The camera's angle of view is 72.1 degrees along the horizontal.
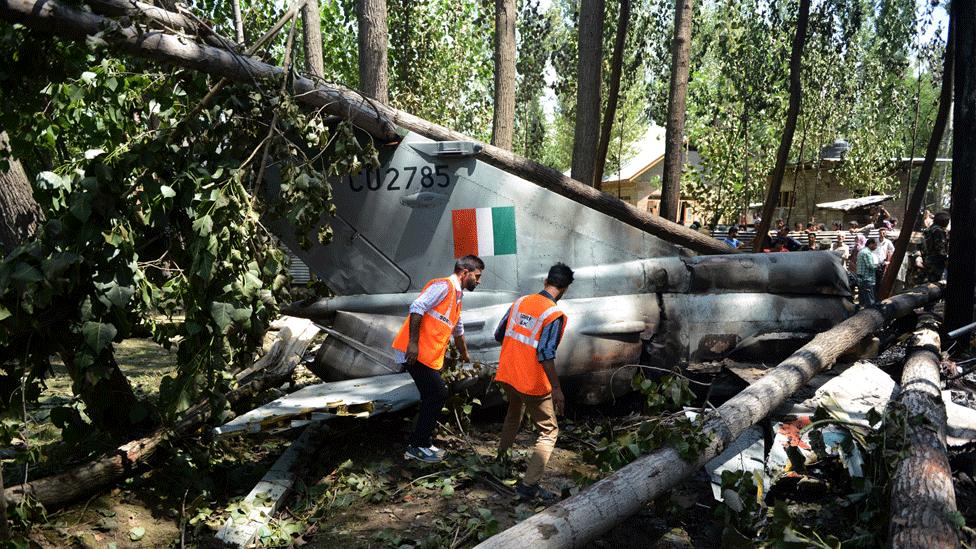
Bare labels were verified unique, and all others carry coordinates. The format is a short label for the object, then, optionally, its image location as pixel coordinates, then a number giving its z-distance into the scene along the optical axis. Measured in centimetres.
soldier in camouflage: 1019
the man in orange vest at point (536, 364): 467
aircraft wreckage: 595
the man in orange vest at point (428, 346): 500
